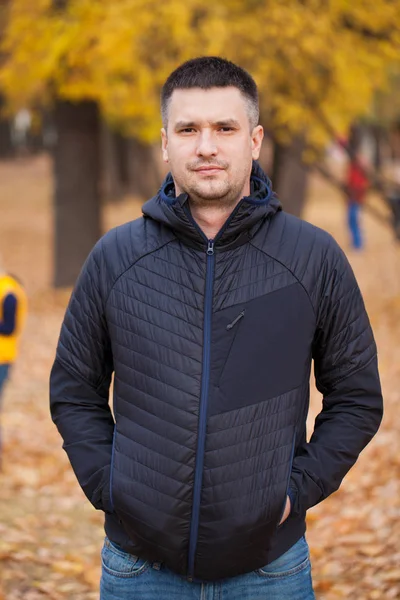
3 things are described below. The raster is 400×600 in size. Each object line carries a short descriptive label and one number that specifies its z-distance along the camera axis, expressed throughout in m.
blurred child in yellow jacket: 6.36
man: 2.57
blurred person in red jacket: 20.36
